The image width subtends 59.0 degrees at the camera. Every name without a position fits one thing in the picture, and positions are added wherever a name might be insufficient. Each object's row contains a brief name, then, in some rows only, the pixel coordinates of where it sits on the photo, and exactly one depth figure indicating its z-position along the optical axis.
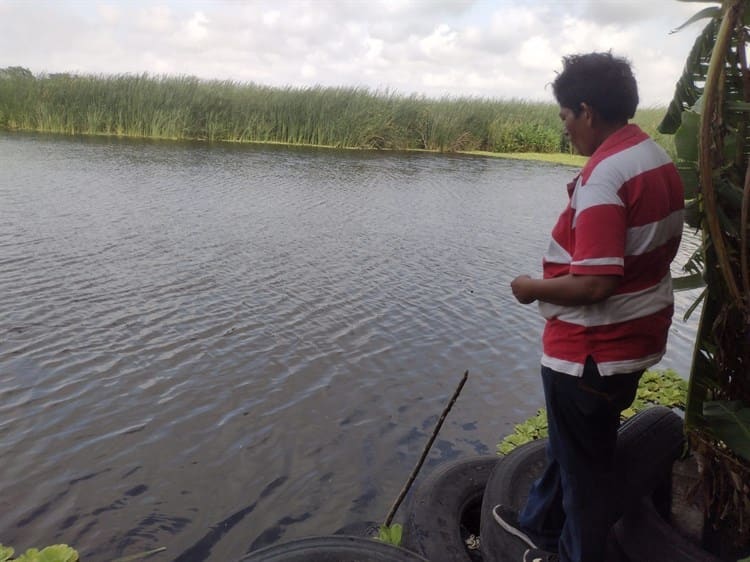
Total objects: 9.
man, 2.03
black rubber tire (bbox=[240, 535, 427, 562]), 2.44
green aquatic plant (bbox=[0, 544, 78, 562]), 3.06
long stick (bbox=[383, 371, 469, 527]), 3.00
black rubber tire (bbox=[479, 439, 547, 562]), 2.68
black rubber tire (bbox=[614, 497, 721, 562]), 2.34
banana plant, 2.06
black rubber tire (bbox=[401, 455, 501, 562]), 2.94
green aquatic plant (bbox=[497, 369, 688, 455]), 4.55
